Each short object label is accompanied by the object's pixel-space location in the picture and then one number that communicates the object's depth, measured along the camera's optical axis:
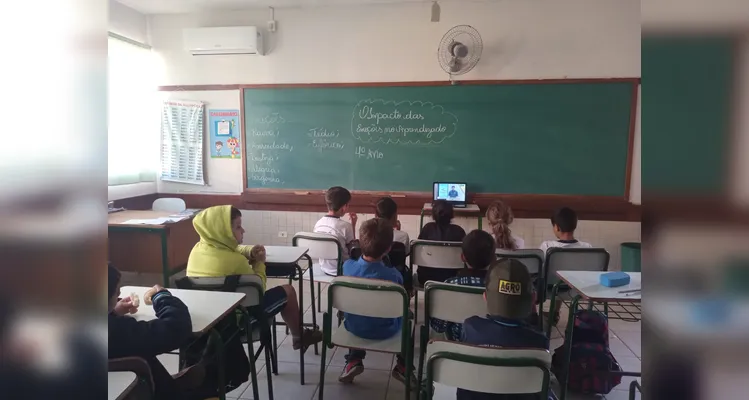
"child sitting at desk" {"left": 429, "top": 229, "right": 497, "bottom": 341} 2.16
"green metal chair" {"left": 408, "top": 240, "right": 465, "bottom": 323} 2.70
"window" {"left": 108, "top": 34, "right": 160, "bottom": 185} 4.56
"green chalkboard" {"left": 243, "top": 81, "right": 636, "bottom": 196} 4.31
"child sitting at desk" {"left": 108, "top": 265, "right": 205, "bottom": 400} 1.37
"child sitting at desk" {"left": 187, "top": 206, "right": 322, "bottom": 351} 2.25
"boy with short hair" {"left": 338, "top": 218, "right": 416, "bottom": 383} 2.12
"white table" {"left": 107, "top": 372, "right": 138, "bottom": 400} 1.13
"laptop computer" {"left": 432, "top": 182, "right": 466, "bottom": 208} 4.40
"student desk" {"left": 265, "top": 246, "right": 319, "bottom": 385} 2.53
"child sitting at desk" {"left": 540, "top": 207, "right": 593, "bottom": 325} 2.85
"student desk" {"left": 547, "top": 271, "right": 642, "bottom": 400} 1.92
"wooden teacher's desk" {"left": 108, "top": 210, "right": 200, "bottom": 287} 4.01
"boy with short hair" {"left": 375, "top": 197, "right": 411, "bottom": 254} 3.13
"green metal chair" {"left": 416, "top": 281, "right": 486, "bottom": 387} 1.88
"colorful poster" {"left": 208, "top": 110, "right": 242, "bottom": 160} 4.82
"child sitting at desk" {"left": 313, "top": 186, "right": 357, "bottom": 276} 3.02
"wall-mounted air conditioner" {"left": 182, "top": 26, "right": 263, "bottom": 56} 4.53
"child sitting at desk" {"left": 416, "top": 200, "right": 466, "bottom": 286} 2.88
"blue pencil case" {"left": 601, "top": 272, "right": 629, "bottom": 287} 2.07
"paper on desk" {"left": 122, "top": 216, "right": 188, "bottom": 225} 3.82
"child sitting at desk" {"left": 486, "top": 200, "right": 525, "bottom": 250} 2.95
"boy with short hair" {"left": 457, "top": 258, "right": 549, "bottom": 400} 1.48
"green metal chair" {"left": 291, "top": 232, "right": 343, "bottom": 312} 2.85
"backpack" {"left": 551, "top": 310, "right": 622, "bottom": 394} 2.29
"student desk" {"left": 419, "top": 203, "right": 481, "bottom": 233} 4.21
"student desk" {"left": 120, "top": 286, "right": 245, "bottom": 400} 1.60
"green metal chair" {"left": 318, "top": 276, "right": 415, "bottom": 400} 1.93
